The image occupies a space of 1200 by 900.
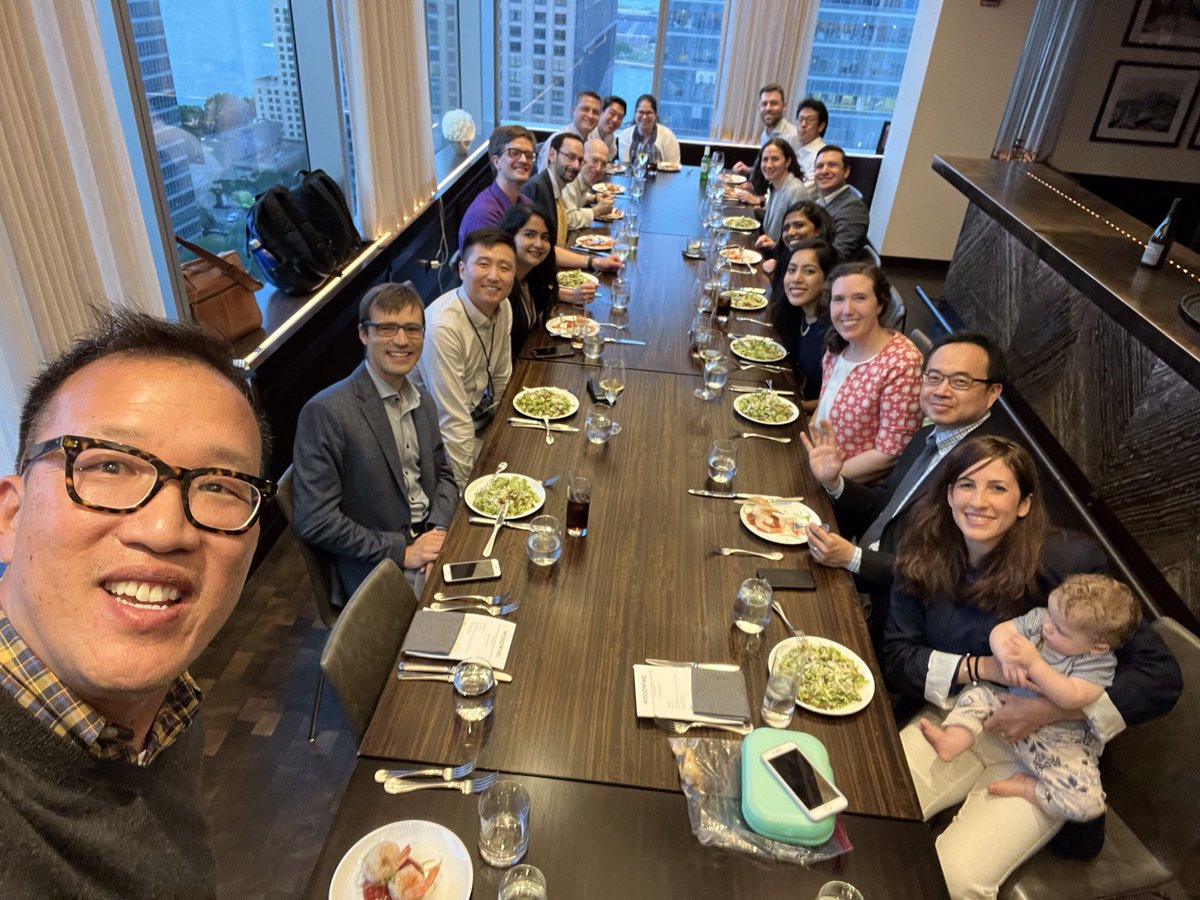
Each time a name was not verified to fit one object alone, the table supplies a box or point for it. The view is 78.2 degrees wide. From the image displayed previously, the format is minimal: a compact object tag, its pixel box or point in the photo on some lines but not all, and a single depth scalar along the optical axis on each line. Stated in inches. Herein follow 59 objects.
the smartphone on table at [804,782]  52.4
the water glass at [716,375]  111.3
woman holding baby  65.7
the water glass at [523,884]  47.8
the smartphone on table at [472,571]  72.8
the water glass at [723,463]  91.2
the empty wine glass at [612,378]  109.0
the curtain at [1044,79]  221.3
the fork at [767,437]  103.6
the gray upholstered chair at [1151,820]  64.2
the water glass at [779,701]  60.4
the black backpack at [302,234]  139.1
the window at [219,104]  111.3
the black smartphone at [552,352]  121.9
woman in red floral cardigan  103.4
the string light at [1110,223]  138.4
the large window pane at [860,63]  281.6
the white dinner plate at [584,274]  144.4
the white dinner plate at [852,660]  62.8
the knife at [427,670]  63.0
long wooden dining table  51.5
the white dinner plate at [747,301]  148.3
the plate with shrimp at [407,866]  47.4
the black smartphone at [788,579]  76.2
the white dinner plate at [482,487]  82.2
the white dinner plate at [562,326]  128.8
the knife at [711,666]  65.3
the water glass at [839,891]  48.9
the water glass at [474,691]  59.5
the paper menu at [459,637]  64.2
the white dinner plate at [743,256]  174.6
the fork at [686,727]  60.2
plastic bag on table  52.4
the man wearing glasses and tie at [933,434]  87.8
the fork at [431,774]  54.6
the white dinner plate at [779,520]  82.8
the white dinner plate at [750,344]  126.3
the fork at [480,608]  69.7
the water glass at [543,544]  76.0
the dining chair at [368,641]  62.9
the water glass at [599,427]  96.9
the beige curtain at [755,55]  273.1
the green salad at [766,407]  107.2
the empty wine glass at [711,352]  112.4
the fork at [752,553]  80.4
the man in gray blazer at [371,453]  85.6
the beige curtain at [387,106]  162.4
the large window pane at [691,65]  285.3
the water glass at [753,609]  69.4
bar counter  112.5
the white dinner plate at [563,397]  103.1
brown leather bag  116.8
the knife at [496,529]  77.3
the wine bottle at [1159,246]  136.3
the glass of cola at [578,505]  79.3
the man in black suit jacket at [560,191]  162.7
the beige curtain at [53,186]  75.2
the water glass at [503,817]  50.3
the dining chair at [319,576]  85.3
